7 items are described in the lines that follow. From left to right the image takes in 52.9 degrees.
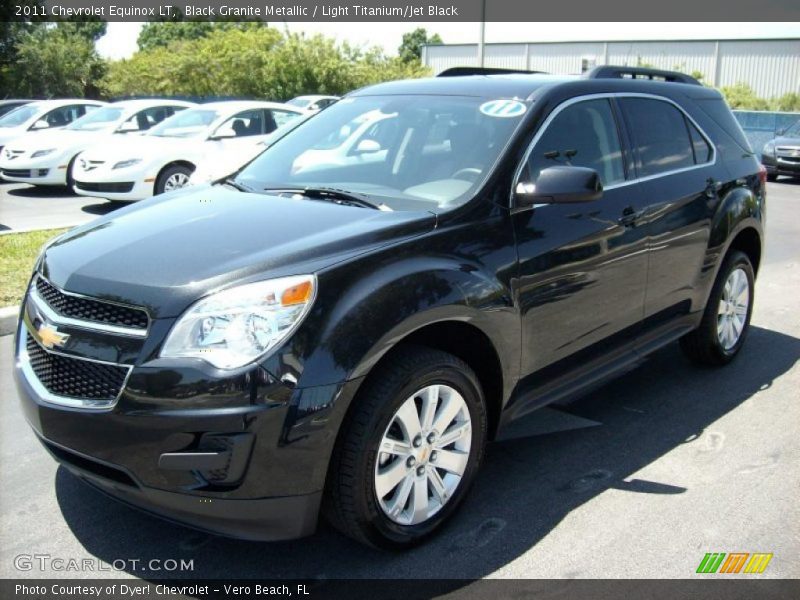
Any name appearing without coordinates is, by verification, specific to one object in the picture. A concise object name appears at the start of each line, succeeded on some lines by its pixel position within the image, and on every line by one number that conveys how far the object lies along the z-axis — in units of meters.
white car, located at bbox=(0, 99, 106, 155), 16.21
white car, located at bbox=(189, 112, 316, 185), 11.00
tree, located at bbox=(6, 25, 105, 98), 40.75
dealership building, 48.50
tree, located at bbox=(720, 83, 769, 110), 35.22
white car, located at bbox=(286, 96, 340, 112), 20.51
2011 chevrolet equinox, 2.70
